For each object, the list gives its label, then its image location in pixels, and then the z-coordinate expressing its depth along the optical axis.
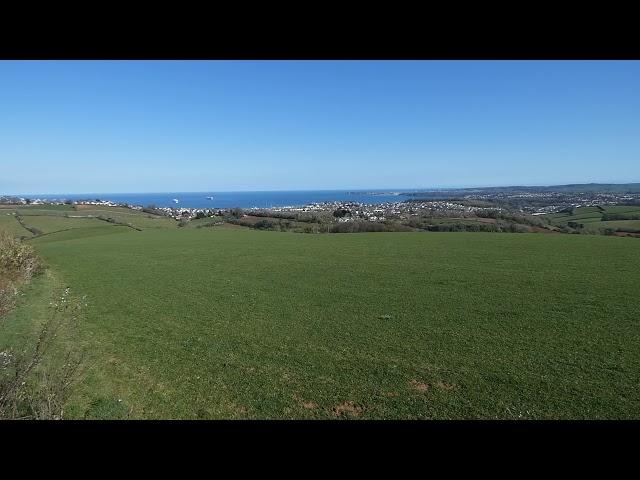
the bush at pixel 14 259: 13.10
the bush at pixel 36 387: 4.15
